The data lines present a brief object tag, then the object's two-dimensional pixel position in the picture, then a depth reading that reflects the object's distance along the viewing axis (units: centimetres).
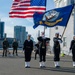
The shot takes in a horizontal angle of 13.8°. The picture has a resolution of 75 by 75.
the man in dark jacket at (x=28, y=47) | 1722
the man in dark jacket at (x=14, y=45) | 3105
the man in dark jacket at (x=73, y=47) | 1741
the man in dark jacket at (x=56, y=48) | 1706
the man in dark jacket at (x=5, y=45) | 2900
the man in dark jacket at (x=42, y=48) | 1692
